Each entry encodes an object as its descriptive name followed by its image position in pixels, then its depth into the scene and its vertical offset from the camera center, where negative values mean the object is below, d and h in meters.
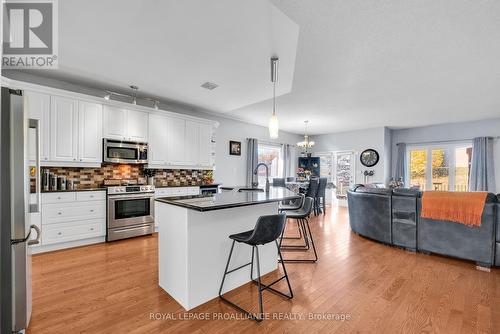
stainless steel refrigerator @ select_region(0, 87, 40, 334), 1.55 -0.31
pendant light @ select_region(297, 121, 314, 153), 6.55 +0.58
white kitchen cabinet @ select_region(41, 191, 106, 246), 3.39 -0.83
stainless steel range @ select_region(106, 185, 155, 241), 3.94 -0.86
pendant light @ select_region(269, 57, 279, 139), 2.98 +0.56
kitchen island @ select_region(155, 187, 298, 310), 2.08 -0.76
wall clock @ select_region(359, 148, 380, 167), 7.58 +0.26
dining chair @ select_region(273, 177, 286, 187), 6.88 -0.53
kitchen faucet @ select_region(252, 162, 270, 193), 3.19 -0.29
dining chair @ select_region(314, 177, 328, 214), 6.24 -0.75
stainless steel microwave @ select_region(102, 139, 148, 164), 4.09 +0.21
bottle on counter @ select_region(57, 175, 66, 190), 3.68 -0.32
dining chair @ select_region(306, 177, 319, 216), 5.89 -0.58
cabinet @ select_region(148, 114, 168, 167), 4.60 +0.46
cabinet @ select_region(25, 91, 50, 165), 3.38 +0.70
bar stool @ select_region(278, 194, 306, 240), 3.31 -0.64
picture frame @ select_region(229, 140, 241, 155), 6.54 +0.47
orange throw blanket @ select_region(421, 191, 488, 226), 2.97 -0.54
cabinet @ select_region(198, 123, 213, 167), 5.40 +0.43
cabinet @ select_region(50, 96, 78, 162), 3.54 +0.53
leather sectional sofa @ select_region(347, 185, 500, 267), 2.95 -0.91
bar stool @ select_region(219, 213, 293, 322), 1.93 -0.61
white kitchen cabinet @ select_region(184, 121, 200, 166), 5.14 +0.45
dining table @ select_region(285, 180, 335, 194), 6.03 -0.56
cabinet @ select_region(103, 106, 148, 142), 4.10 +0.71
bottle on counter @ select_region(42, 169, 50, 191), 3.53 -0.27
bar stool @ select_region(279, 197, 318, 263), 2.98 -0.65
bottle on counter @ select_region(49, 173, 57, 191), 3.60 -0.30
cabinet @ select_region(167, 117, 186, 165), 4.87 +0.49
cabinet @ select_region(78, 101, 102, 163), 3.80 +0.51
